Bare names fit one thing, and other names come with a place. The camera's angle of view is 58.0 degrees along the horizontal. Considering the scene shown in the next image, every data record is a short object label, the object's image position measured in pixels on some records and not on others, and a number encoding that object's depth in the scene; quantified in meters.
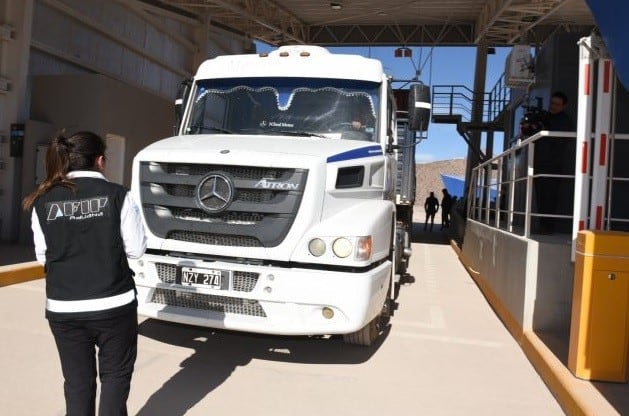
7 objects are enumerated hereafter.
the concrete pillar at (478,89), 24.08
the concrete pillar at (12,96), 10.88
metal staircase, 22.75
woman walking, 2.82
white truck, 4.40
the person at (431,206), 24.30
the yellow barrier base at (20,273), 7.66
